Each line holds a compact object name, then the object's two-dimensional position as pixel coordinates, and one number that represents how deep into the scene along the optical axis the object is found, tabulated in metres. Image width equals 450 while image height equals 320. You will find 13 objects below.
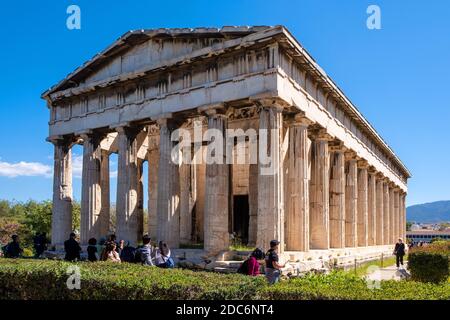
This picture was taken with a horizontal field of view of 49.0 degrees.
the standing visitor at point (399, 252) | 26.86
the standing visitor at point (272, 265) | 11.70
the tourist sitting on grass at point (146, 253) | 14.68
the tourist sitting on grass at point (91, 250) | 16.30
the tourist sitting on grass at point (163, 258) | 15.16
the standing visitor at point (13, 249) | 20.68
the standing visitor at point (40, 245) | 24.42
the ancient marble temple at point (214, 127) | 19.23
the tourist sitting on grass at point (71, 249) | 17.11
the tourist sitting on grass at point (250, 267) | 12.42
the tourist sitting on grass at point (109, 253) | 15.39
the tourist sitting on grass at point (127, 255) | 16.12
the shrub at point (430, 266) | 17.06
